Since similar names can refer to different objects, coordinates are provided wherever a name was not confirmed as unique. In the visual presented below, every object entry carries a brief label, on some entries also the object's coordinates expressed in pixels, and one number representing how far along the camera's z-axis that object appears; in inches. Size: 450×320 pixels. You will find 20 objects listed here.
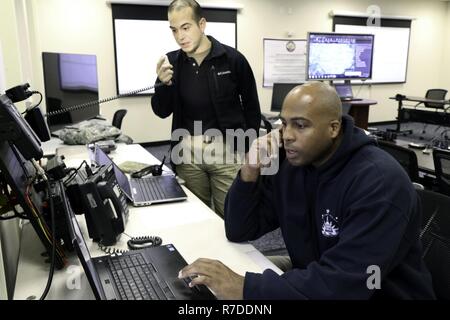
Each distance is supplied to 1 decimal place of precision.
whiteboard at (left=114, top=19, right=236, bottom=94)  227.0
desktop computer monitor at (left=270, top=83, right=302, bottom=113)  209.6
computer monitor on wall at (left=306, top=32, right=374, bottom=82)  203.8
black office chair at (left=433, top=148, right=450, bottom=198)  91.4
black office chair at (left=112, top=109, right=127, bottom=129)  174.7
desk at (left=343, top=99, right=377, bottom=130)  218.5
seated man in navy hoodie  38.8
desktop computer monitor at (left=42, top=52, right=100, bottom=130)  91.4
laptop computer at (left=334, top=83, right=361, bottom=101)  224.3
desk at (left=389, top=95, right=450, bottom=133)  241.1
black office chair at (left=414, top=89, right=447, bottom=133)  264.1
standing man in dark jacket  86.4
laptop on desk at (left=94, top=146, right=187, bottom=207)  66.8
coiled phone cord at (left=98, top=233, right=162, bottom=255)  50.7
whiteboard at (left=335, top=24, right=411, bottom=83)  308.2
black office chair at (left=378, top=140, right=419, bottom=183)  87.8
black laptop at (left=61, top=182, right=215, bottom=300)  39.0
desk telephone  49.7
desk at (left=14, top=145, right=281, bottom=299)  42.5
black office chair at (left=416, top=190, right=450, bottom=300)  48.3
